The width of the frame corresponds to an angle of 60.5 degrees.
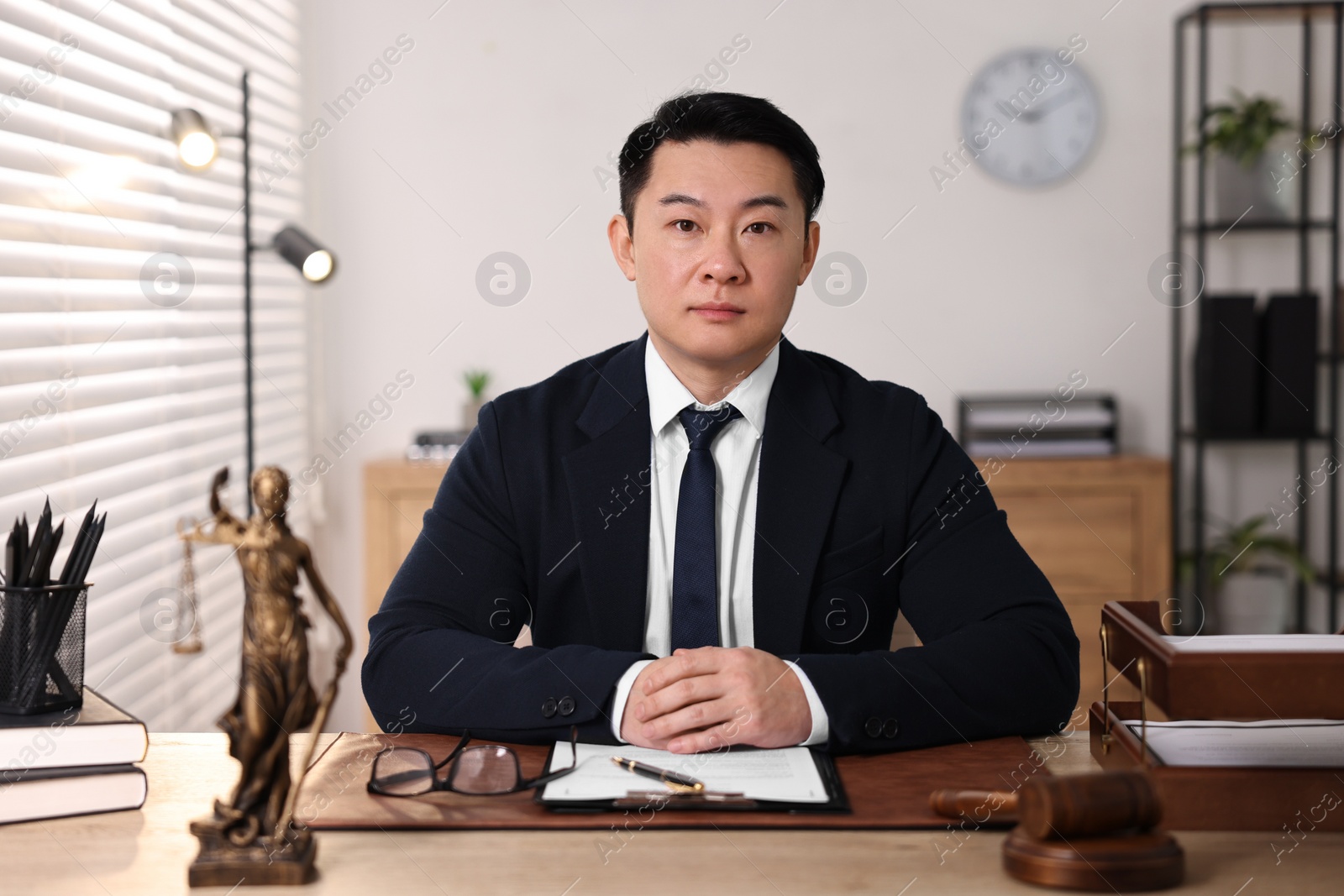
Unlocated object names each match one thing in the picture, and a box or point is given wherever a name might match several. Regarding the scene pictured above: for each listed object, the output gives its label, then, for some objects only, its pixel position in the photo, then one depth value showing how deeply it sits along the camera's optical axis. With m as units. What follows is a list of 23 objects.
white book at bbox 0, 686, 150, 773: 1.08
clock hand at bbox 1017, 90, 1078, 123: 3.79
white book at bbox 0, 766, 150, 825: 1.05
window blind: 2.05
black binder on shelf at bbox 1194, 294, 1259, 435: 3.57
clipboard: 1.03
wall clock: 3.77
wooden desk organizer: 0.98
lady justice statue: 0.89
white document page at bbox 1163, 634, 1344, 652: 1.01
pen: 1.06
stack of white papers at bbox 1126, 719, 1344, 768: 1.06
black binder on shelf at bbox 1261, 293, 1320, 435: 3.55
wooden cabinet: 3.46
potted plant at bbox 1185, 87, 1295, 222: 3.59
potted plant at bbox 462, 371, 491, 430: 3.71
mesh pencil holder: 1.16
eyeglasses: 1.09
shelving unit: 3.60
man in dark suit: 1.68
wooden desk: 0.89
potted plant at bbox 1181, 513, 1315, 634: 3.60
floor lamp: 2.73
